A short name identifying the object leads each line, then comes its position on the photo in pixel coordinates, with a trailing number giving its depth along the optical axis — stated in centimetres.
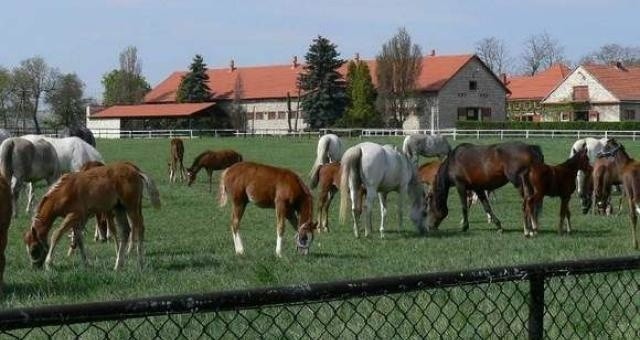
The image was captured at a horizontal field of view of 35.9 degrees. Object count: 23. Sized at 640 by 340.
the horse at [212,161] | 3241
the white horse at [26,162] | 2059
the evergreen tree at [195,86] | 10812
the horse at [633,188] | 1533
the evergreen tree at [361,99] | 9212
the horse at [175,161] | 3453
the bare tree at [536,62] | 13875
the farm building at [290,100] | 10094
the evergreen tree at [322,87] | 9369
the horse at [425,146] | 3612
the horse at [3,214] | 1003
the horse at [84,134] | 3206
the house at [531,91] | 11544
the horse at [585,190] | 2251
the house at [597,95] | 9925
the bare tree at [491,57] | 13250
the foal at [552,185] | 1767
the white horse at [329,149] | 2810
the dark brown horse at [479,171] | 1830
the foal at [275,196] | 1388
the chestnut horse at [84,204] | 1224
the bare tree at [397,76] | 9825
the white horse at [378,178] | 1795
